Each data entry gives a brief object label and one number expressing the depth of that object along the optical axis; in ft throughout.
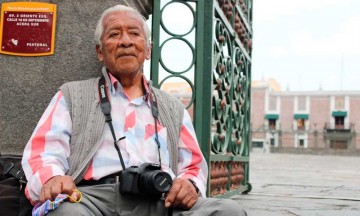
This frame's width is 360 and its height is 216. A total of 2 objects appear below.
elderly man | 6.85
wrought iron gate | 12.12
